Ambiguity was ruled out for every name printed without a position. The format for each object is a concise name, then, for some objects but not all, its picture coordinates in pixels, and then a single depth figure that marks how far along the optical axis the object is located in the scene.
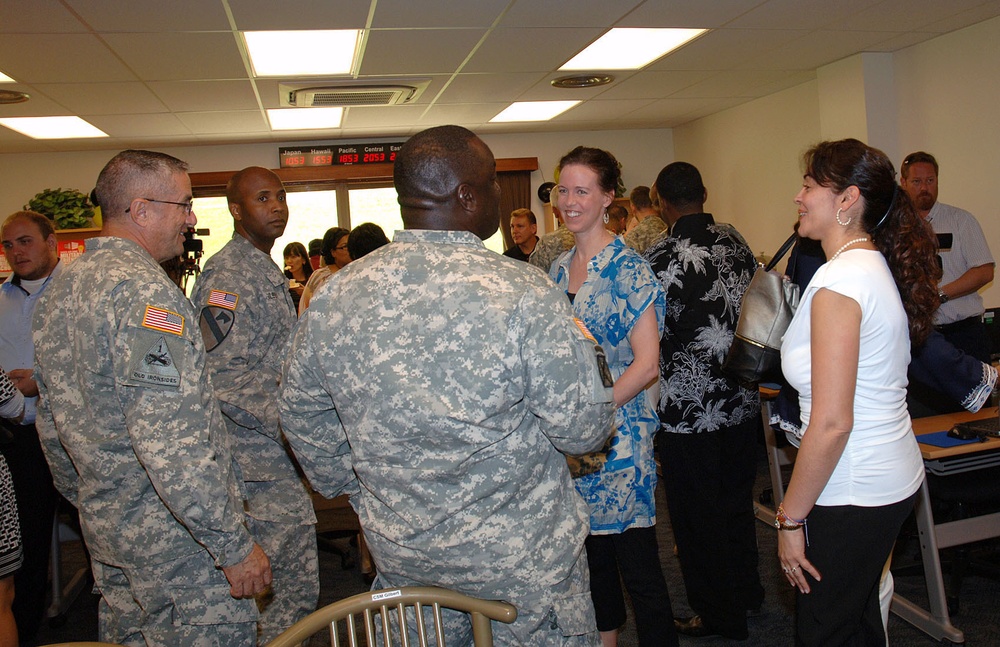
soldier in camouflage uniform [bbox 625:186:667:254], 4.29
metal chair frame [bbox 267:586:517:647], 1.22
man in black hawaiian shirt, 2.59
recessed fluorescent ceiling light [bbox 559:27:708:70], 4.93
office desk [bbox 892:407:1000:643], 2.58
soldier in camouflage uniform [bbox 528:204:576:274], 3.94
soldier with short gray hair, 1.64
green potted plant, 7.10
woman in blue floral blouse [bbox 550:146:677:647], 2.17
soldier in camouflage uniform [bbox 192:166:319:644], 2.39
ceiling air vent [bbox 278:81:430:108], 5.69
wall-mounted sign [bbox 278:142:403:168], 8.22
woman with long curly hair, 1.55
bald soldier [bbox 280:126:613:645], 1.34
